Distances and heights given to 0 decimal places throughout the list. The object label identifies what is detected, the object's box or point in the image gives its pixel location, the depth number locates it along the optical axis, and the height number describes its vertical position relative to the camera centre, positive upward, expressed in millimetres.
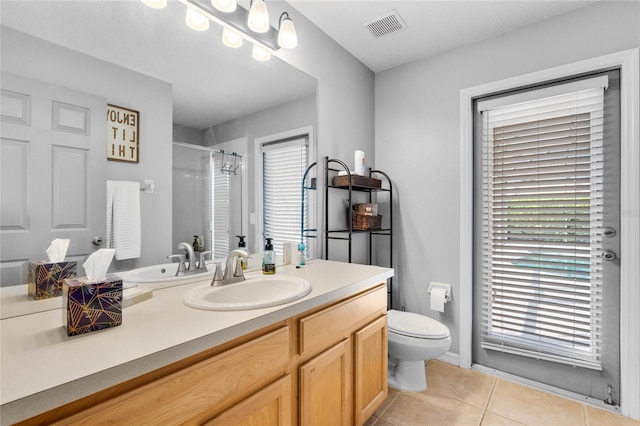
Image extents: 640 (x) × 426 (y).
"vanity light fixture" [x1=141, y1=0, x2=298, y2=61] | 1388 +949
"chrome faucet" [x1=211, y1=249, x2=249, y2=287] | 1346 -270
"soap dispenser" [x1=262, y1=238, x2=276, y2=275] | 1625 -258
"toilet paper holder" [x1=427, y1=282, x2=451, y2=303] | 2285 -560
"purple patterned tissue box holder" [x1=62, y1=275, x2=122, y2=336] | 790 -248
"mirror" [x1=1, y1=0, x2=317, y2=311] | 1006 +615
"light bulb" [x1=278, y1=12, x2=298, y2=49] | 1669 +991
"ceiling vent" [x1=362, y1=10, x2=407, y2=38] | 1960 +1272
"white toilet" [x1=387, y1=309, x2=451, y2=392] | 1848 -809
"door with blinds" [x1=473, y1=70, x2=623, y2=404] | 1819 -129
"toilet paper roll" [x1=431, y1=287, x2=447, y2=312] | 2232 -626
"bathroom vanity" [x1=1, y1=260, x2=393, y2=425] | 621 -401
